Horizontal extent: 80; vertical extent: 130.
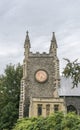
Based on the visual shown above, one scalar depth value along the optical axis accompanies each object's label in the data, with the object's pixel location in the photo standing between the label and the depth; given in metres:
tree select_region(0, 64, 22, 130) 39.22
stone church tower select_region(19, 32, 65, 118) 36.80
